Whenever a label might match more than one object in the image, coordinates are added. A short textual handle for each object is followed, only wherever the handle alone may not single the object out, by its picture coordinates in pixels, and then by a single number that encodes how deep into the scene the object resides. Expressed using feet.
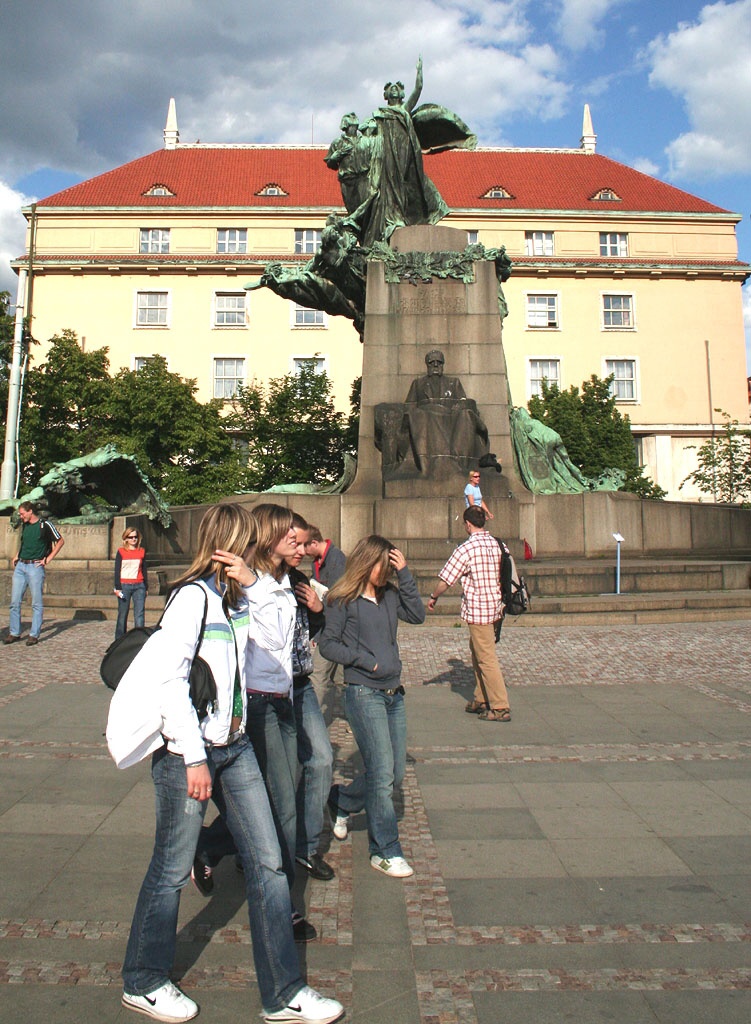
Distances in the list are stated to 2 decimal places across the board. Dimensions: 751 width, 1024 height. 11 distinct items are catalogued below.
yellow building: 161.27
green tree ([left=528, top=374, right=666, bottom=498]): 134.62
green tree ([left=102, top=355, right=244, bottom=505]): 116.06
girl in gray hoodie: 12.75
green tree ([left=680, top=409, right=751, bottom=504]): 93.56
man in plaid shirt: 22.04
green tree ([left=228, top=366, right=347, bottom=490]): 110.83
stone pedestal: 52.01
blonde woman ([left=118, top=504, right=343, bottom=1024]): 8.85
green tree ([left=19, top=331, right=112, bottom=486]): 115.34
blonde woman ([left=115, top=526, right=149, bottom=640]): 34.40
